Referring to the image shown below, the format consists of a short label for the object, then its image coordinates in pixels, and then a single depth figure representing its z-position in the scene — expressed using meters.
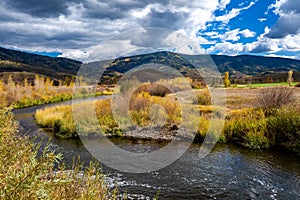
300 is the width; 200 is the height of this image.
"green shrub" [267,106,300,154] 14.02
